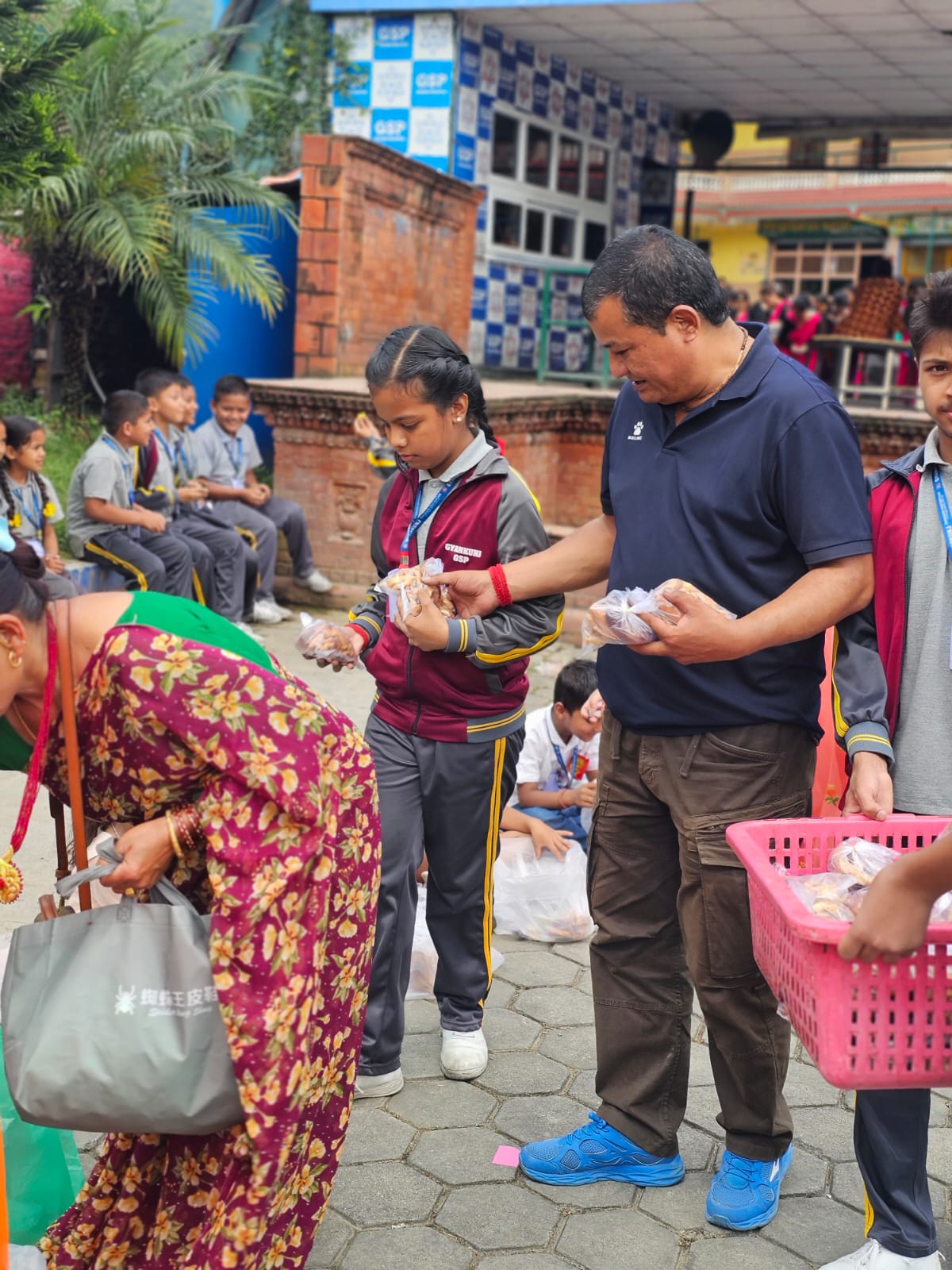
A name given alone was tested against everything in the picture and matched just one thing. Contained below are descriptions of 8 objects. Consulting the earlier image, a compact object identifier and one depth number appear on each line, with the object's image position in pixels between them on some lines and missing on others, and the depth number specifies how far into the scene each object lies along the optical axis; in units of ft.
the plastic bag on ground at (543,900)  14.53
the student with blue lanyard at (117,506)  24.84
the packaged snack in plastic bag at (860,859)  7.54
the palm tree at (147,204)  30.63
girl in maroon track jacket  10.36
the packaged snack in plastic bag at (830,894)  7.10
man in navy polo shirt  8.43
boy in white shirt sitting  15.46
